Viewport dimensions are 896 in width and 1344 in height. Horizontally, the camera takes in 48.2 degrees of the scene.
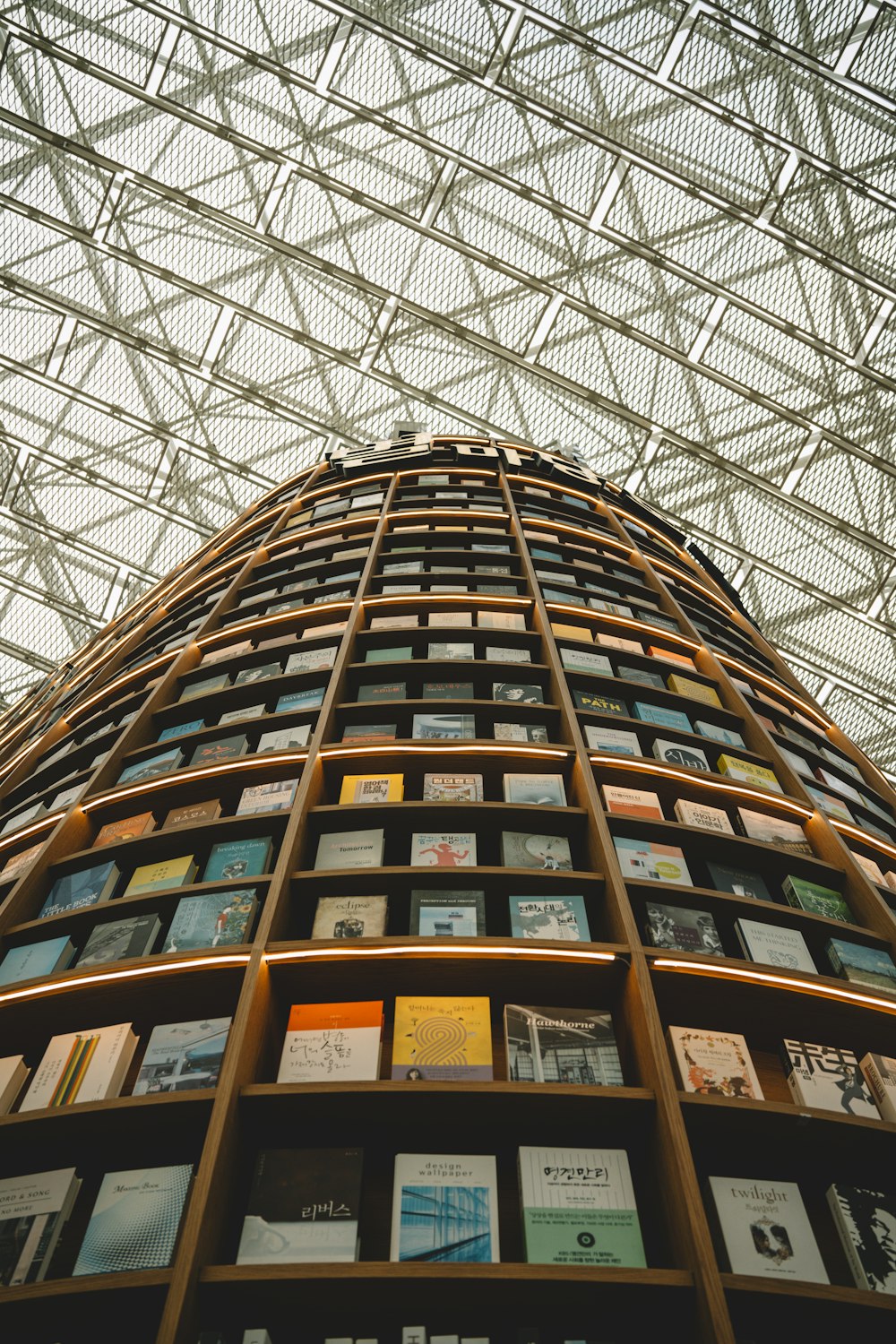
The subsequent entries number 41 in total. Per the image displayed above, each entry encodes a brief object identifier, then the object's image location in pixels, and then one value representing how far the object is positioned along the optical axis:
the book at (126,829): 4.22
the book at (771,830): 4.18
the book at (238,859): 3.65
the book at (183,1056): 2.89
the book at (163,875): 3.78
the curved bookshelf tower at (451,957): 2.35
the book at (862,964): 3.40
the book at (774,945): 3.47
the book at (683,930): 3.42
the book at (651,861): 3.63
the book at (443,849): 3.70
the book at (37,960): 3.45
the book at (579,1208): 2.47
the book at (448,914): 3.38
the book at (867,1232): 2.55
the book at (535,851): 3.72
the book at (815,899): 3.80
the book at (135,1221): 2.47
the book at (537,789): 4.02
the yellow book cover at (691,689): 5.34
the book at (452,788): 4.09
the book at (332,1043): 2.93
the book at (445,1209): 2.47
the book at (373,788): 4.04
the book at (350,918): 3.40
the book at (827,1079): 3.01
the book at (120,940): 3.44
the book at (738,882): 3.86
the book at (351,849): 3.72
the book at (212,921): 3.36
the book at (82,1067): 2.98
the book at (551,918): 3.34
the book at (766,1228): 2.54
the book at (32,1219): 2.56
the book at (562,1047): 2.91
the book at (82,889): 3.77
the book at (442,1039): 2.90
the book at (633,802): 4.05
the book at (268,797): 4.07
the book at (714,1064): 2.97
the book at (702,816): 4.14
